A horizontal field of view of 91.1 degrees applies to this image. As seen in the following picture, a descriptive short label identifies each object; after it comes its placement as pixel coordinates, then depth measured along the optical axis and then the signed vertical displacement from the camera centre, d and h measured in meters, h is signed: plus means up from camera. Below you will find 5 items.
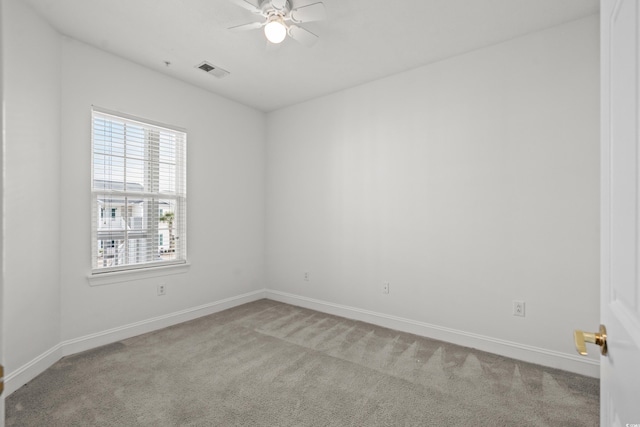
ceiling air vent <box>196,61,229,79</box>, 3.30 +1.58
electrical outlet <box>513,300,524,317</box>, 2.74 -0.80
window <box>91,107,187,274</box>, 3.05 +0.23
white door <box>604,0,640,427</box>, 0.59 +0.01
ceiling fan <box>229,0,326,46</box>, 2.21 +1.46
